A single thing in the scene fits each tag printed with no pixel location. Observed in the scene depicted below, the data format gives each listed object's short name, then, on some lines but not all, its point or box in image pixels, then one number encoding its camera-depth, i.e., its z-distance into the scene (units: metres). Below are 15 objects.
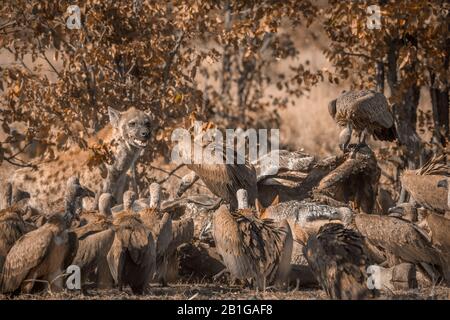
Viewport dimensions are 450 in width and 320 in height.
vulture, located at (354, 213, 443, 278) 18.64
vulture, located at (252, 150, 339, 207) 24.39
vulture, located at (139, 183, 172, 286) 18.47
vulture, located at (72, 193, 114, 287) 17.61
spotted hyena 25.23
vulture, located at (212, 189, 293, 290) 18.02
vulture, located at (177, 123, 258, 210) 22.94
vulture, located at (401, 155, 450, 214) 21.50
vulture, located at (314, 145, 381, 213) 23.92
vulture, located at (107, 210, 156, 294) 17.30
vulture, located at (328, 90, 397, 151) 24.45
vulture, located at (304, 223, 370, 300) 16.19
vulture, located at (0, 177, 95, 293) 17.16
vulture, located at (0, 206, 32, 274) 18.61
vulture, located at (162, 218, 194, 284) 19.34
